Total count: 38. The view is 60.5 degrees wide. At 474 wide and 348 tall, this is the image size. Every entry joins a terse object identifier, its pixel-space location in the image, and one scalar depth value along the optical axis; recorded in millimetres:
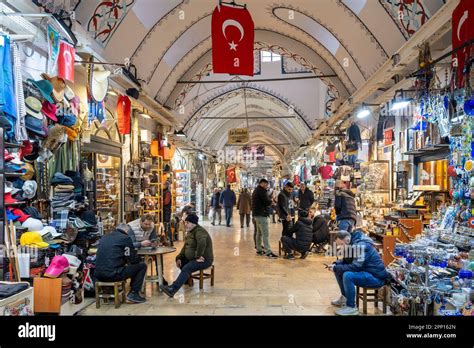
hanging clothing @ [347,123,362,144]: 8852
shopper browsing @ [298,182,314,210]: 9062
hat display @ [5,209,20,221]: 3645
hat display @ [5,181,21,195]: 3574
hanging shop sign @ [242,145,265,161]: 24719
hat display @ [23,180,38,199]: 3842
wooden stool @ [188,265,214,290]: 5434
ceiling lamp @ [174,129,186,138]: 11555
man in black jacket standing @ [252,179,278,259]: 8008
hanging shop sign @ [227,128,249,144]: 16609
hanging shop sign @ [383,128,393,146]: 7652
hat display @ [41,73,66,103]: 4374
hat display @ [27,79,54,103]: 4105
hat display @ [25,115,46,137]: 3891
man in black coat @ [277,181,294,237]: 8094
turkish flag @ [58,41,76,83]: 4348
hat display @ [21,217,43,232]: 3793
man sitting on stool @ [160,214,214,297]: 5129
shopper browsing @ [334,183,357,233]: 7105
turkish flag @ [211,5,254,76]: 5516
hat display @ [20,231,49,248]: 3723
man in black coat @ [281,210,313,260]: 7559
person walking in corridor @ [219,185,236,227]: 13368
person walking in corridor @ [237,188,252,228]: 12959
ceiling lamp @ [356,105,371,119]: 7926
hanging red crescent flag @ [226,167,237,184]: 24631
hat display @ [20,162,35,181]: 3863
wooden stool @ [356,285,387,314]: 4355
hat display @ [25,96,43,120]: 3909
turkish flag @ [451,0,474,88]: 3631
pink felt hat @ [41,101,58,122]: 4270
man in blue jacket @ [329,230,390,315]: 4262
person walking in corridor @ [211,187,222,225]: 14203
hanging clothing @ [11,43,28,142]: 3631
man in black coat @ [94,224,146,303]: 4621
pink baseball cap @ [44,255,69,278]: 3932
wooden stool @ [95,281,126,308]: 4613
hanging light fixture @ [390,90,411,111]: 5568
